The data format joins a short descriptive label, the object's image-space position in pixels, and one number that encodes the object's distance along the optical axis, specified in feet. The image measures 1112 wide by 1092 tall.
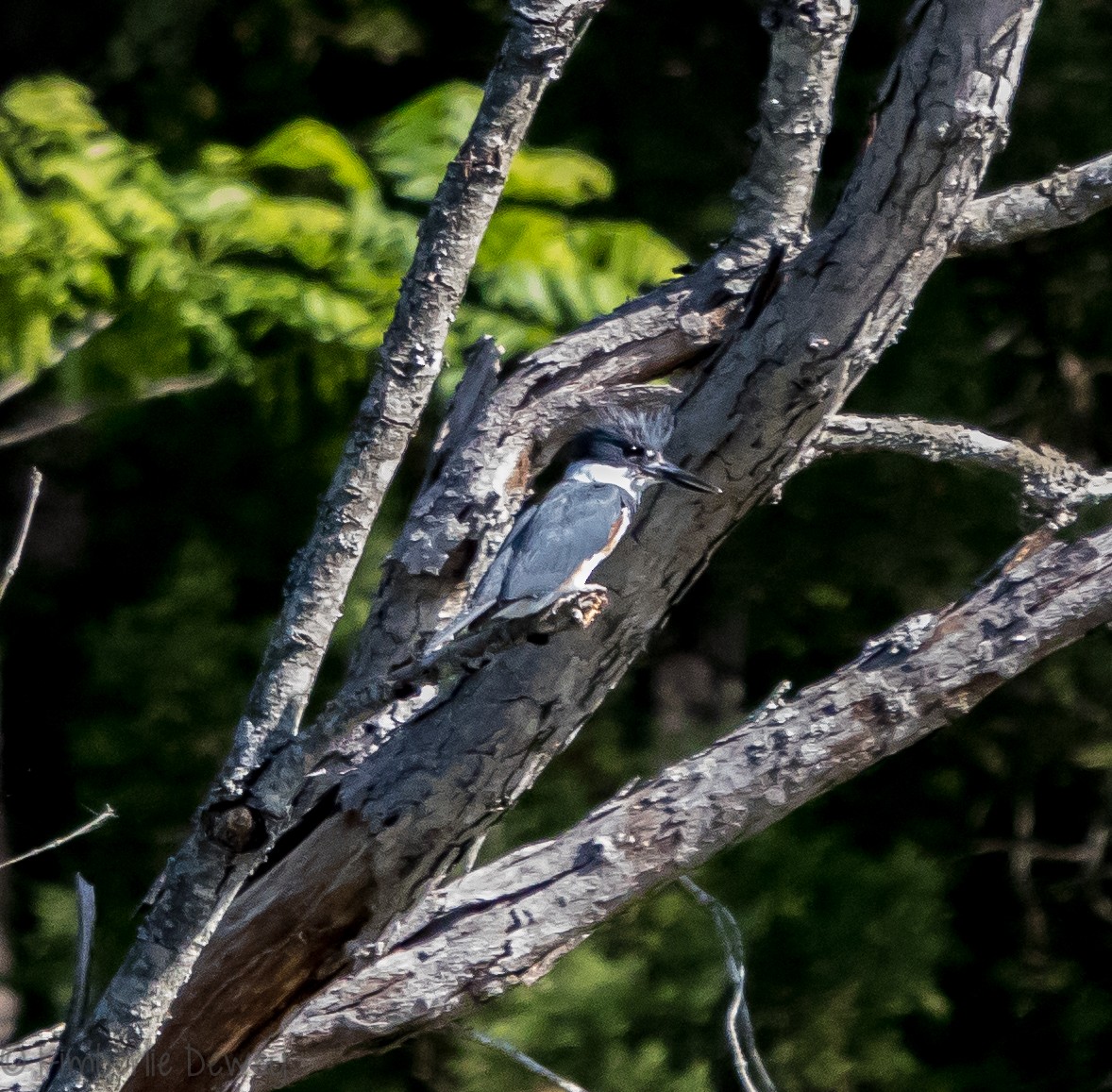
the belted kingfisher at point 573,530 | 50.59
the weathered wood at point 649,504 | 50.32
